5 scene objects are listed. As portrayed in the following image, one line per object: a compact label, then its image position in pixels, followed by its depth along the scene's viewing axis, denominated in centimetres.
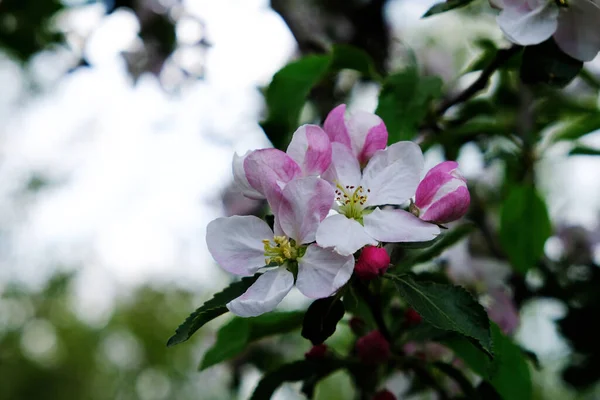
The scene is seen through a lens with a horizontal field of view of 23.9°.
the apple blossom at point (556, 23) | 40
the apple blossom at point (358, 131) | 39
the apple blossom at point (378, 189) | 37
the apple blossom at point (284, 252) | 36
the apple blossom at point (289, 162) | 38
